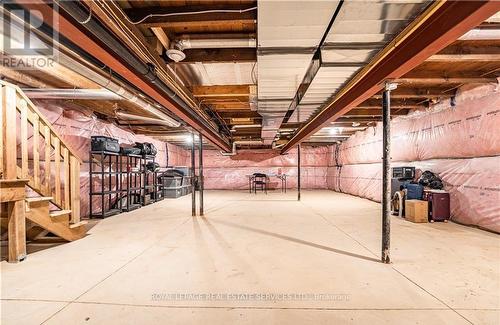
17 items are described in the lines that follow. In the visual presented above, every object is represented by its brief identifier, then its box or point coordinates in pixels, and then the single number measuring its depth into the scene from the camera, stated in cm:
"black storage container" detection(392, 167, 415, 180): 485
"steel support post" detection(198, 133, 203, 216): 469
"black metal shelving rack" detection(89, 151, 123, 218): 475
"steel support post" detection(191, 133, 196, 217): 484
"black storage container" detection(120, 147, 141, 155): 555
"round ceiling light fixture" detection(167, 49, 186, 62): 234
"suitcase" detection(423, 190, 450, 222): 410
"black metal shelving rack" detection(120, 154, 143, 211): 566
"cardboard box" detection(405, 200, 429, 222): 411
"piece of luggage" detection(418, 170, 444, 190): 429
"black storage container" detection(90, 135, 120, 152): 476
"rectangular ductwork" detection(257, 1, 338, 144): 153
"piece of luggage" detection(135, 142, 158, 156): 618
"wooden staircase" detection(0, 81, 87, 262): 244
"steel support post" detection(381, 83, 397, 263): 237
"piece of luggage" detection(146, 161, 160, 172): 689
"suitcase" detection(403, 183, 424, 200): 441
